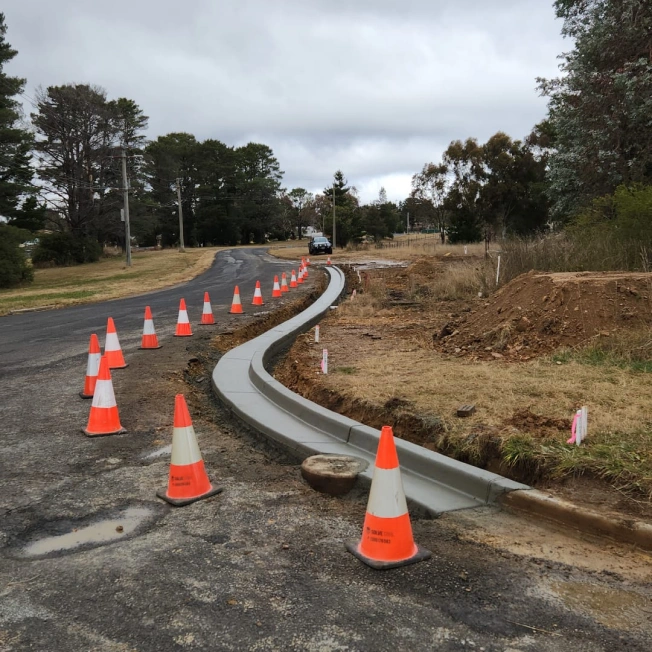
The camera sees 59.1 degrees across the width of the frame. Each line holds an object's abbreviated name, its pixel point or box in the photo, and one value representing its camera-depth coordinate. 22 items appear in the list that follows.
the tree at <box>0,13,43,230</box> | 29.05
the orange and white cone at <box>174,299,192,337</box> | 11.06
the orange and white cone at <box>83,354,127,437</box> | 5.57
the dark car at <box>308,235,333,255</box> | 49.66
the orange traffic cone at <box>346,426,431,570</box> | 3.18
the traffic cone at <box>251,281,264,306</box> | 15.88
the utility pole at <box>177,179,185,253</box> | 60.88
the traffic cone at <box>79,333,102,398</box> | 6.75
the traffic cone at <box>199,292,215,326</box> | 12.41
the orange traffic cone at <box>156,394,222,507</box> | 4.06
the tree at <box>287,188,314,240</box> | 119.18
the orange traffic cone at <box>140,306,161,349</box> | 9.76
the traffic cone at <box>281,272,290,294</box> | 20.25
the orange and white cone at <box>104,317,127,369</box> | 7.94
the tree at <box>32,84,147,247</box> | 46.69
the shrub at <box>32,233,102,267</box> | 46.66
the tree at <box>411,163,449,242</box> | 55.59
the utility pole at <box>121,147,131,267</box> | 36.38
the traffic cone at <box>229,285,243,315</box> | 14.20
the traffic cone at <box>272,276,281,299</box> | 17.91
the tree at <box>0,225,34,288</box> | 27.88
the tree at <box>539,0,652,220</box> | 18.03
